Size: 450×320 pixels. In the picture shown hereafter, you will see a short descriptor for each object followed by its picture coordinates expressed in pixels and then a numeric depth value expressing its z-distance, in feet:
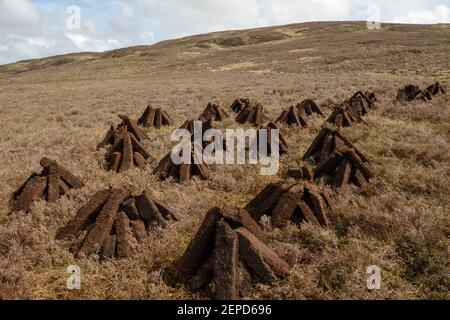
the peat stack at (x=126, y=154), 34.60
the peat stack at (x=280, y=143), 38.99
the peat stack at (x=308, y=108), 58.75
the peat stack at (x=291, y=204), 22.86
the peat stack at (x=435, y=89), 70.38
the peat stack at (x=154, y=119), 55.52
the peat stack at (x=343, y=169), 29.01
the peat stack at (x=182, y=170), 30.99
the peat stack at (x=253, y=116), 55.67
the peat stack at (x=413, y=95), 64.54
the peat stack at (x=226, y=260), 16.80
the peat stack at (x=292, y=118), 50.31
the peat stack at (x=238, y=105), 68.55
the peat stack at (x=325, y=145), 34.53
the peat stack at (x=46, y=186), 26.47
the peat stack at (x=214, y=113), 59.52
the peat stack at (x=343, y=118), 48.83
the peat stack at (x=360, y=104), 56.39
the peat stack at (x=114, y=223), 20.04
